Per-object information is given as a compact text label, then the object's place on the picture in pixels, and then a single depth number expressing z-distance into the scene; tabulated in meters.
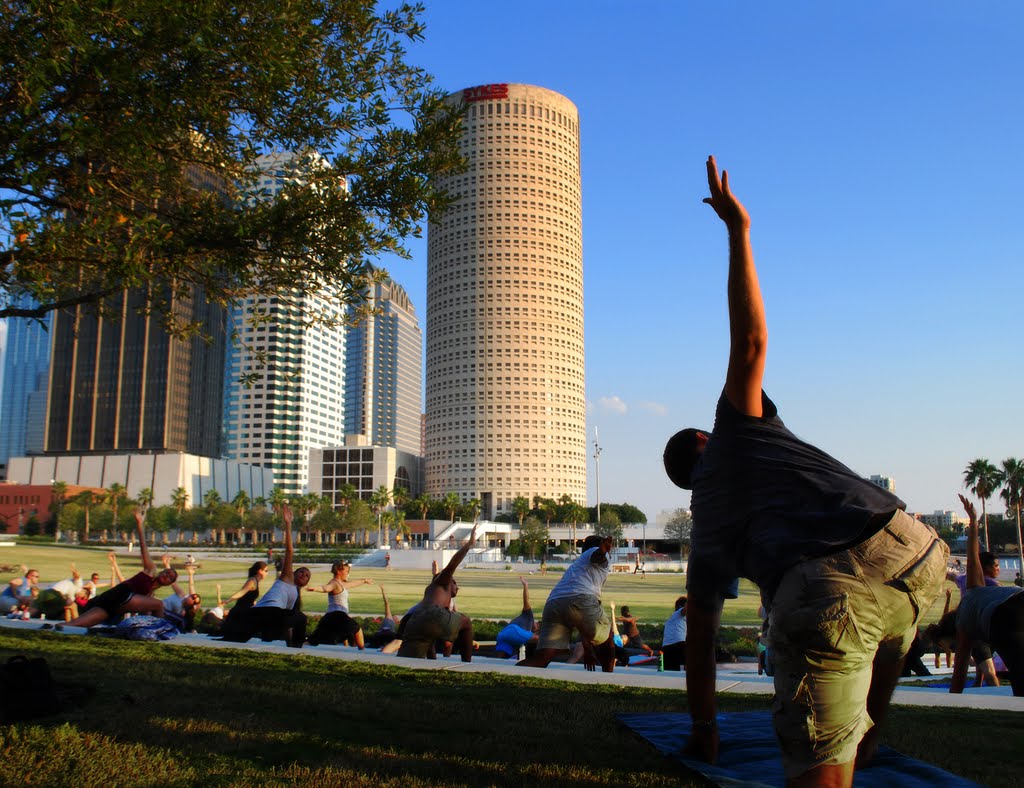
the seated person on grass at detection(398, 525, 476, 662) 9.30
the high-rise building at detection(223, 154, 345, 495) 187.75
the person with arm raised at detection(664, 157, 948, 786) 2.91
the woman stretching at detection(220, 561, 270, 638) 10.76
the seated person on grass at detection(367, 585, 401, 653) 12.29
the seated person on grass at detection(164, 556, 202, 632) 11.85
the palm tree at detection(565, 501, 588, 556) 139.12
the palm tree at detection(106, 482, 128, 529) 105.09
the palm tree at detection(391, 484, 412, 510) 138.10
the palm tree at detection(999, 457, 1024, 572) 76.69
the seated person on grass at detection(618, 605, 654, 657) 14.20
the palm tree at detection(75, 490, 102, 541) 104.12
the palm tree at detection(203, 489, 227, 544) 115.12
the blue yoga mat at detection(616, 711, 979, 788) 3.69
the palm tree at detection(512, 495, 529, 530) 150.38
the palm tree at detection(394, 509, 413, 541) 118.93
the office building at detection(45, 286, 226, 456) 154.38
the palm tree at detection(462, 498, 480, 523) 150.29
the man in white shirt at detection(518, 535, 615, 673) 8.35
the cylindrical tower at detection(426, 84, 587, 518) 176.38
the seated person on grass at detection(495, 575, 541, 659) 11.59
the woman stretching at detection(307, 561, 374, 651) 12.09
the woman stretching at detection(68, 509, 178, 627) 10.84
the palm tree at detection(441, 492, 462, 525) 144.00
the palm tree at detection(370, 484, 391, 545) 133.88
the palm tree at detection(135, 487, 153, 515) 112.23
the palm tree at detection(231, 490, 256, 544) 113.54
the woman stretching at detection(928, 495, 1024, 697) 6.93
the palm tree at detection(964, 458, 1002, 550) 78.50
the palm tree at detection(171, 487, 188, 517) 117.19
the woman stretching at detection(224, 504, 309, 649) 10.70
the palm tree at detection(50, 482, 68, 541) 111.88
